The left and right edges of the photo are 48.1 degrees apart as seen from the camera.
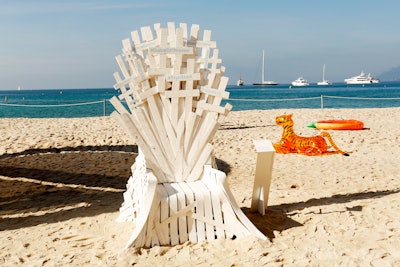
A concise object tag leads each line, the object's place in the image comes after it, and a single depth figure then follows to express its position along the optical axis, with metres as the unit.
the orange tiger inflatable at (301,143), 9.16
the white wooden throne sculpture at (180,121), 4.04
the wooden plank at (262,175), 4.55
